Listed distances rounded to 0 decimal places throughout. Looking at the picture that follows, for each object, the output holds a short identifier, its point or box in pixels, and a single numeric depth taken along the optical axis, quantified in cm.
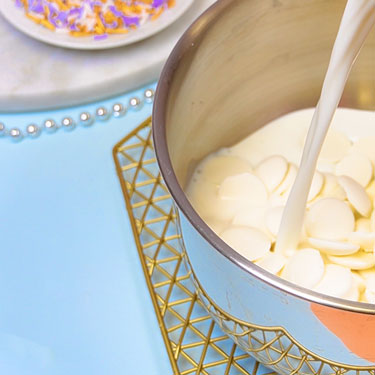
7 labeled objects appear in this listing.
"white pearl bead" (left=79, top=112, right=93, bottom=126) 69
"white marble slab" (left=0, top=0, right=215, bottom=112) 70
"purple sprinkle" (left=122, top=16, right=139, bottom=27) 72
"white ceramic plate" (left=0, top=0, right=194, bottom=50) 70
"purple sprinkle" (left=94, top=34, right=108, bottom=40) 71
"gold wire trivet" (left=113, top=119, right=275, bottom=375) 57
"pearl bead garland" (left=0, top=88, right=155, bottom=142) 69
